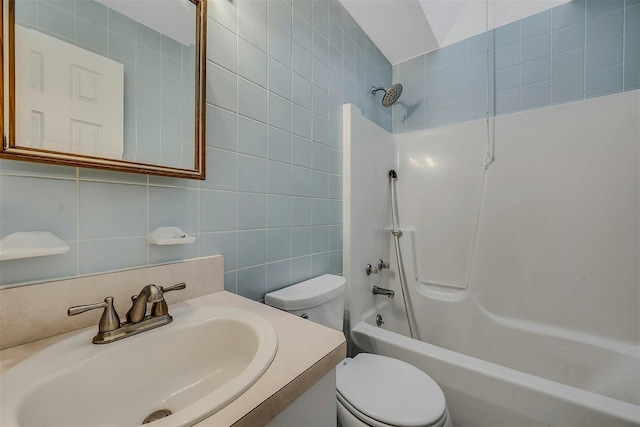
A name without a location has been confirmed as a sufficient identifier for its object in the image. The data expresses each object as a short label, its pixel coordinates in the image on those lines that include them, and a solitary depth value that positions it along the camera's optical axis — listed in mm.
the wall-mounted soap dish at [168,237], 697
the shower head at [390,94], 1789
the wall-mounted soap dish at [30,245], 489
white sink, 399
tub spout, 1661
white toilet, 849
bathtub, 871
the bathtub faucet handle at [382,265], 1782
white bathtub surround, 1140
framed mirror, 526
